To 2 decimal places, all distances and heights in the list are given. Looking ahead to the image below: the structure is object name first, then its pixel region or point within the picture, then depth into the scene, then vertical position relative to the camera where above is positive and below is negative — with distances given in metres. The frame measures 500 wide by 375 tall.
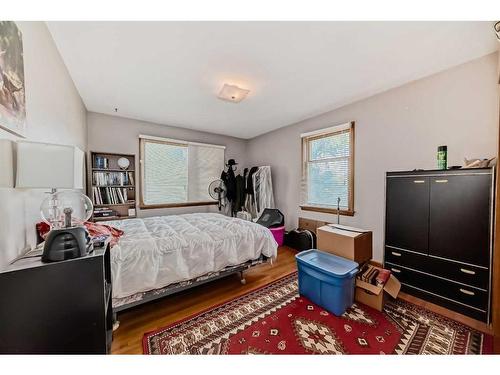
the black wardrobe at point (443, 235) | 1.61 -0.46
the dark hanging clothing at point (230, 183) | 4.55 +0.05
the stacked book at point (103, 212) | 3.17 -0.46
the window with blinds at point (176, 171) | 3.74 +0.30
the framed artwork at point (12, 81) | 0.95 +0.55
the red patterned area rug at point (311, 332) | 1.39 -1.16
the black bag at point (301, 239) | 3.29 -0.96
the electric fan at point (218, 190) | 4.47 -0.12
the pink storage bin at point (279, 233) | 3.61 -0.91
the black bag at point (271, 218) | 3.77 -0.66
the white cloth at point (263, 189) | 4.25 -0.10
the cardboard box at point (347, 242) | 2.03 -0.62
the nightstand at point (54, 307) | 0.82 -0.56
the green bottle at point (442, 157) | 1.90 +0.28
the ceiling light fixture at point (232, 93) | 2.33 +1.14
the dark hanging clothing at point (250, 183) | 4.55 +0.05
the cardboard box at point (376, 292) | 1.80 -1.02
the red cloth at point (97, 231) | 1.38 -0.39
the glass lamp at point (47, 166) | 0.95 +0.09
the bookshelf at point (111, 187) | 3.19 -0.05
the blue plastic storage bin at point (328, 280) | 1.74 -0.89
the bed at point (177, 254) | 1.58 -0.67
